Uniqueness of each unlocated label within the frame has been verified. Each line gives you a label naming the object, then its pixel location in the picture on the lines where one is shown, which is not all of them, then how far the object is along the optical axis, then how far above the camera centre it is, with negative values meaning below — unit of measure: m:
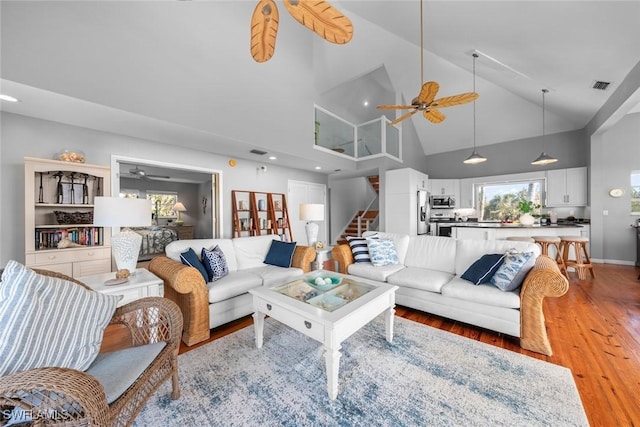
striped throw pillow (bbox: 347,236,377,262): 3.35 -0.53
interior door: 5.88 +0.36
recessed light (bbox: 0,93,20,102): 2.31 +1.10
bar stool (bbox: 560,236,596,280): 3.82 -0.72
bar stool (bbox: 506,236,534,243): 4.05 -0.44
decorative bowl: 2.21 -0.68
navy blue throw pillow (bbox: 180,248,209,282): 2.46 -0.52
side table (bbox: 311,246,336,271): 3.64 -0.75
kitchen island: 4.50 -0.34
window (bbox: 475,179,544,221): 6.32 +0.44
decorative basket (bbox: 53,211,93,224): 2.95 -0.08
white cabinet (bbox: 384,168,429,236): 5.74 +0.28
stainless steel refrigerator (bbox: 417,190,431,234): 6.11 +0.01
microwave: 7.09 +0.31
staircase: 8.02 -0.27
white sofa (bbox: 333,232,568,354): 2.04 -0.74
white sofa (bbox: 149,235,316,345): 2.19 -0.76
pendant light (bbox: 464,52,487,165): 4.05 +1.14
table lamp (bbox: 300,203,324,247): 3.70 -0.06
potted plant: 4.62 -0.02
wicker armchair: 0.80 -0.71
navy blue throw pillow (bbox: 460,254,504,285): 2.37 -0.57
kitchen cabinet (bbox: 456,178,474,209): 7.13 +0.56
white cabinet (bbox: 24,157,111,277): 2.69 -0.09
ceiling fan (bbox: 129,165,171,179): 5.97 +1.05
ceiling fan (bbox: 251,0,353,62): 1.50 +1.28
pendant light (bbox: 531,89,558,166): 4.53 +1.03
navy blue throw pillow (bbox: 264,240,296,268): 3.30 -0.59
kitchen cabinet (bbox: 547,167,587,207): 5.56 +0.63
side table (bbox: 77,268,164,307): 1.86 -0.60
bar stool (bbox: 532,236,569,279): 3.92 -0.55
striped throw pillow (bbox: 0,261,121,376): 0.97 -0.52
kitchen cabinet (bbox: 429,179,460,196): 7.30 +0.78
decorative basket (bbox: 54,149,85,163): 2.94 +0.68
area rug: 1.40 -1.19
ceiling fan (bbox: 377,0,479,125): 2.82 +1.37
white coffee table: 1.54 -0.72
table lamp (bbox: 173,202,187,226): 7.93 +0.09
